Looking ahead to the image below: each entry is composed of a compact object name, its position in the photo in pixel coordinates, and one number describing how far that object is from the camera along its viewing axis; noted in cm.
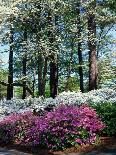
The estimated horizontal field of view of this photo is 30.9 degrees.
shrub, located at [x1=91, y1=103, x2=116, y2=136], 786
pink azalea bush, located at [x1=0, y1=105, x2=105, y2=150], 751
